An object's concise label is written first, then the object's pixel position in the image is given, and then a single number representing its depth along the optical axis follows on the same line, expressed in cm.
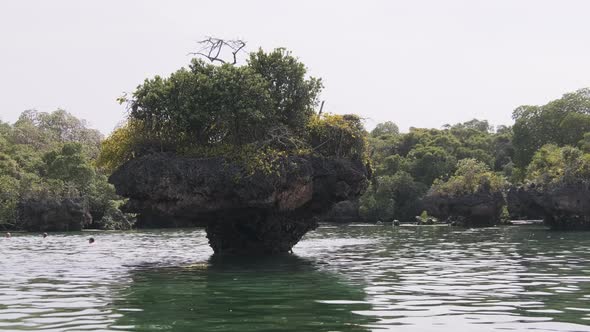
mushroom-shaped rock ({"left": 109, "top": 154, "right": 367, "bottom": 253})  2708
